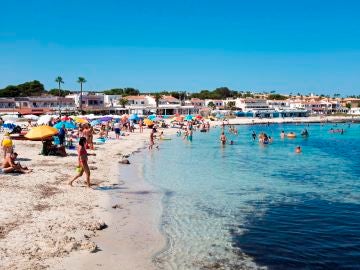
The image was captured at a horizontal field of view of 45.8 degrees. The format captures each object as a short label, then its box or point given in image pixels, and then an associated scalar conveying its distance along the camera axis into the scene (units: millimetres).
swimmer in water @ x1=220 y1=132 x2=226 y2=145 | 41747
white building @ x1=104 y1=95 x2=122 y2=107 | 101869
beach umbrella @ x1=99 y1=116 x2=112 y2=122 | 50744
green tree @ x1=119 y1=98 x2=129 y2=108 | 99938
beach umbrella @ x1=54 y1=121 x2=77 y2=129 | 27706
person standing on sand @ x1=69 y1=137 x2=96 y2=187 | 14633
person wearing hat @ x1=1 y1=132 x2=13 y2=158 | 15938
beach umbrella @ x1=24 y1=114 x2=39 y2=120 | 54194
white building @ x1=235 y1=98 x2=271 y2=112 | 133500
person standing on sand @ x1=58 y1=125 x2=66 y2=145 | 27264
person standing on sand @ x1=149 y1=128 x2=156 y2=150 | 36031
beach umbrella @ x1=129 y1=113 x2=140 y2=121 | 57381
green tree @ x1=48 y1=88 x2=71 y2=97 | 122938
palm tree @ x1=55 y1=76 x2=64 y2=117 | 97150
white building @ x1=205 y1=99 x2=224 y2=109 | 135812
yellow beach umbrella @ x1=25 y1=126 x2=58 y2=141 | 20906
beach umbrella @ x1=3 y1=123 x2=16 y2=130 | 38550
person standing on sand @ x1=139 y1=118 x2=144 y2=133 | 57231
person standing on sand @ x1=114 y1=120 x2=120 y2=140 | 43966
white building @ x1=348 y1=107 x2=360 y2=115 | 154675
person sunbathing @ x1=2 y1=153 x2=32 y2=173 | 16281
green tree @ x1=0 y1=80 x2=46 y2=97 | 106700
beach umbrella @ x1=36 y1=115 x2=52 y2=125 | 36688
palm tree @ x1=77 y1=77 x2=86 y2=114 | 98062
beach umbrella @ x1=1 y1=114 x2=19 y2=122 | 51516
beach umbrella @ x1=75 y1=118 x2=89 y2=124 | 37750
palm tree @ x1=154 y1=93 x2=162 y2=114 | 108781
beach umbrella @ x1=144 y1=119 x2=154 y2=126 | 53156
